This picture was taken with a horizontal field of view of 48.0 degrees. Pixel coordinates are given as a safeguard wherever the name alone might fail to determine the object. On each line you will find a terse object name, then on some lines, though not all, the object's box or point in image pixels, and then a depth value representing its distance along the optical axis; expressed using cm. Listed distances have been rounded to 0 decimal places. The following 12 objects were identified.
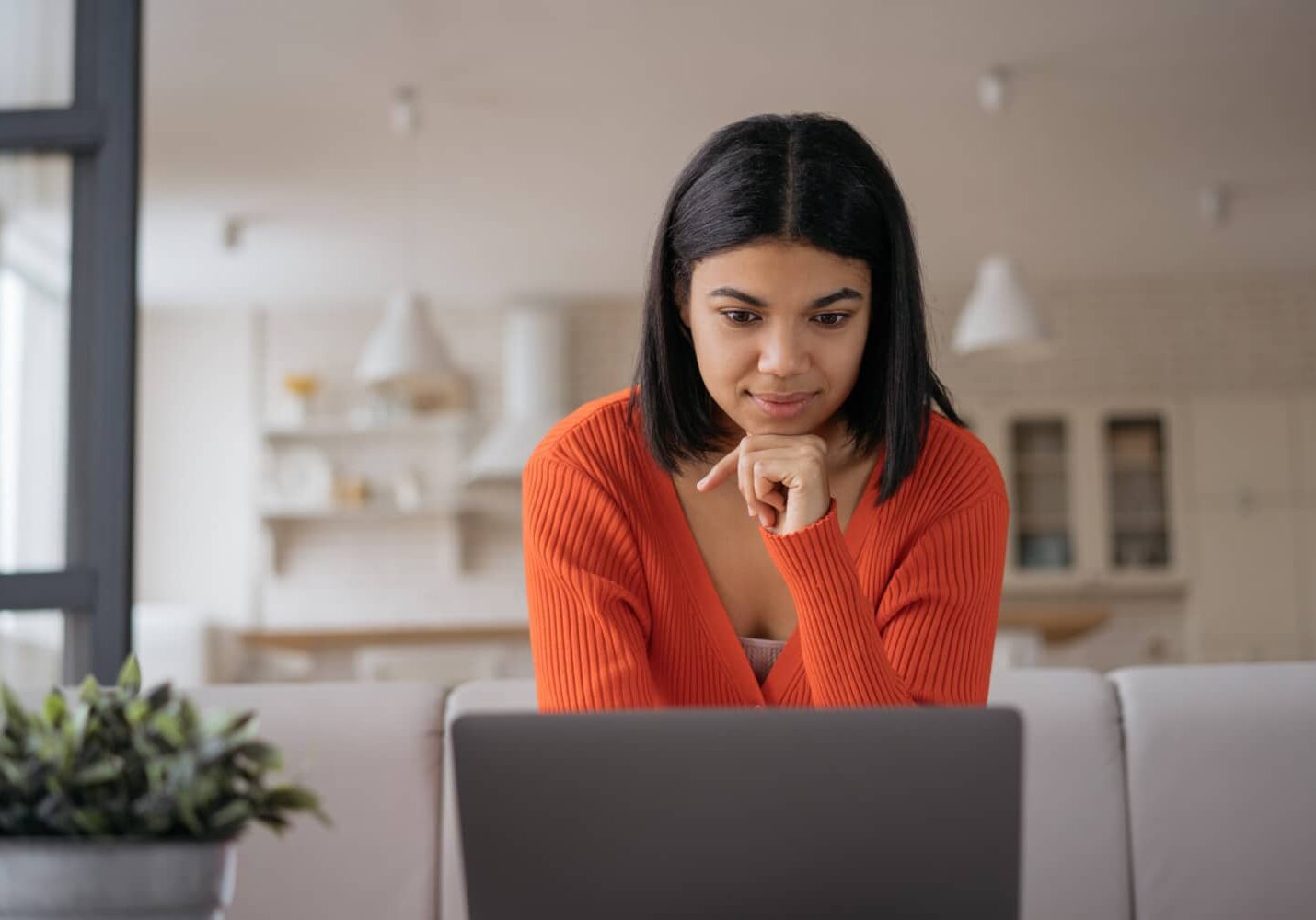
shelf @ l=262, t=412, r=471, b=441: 790
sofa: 172
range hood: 784
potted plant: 78
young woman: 147
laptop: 87
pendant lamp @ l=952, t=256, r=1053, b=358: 540
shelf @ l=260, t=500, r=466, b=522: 781
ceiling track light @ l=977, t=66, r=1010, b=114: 506
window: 232
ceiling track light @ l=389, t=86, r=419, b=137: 521
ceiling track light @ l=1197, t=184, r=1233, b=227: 646
